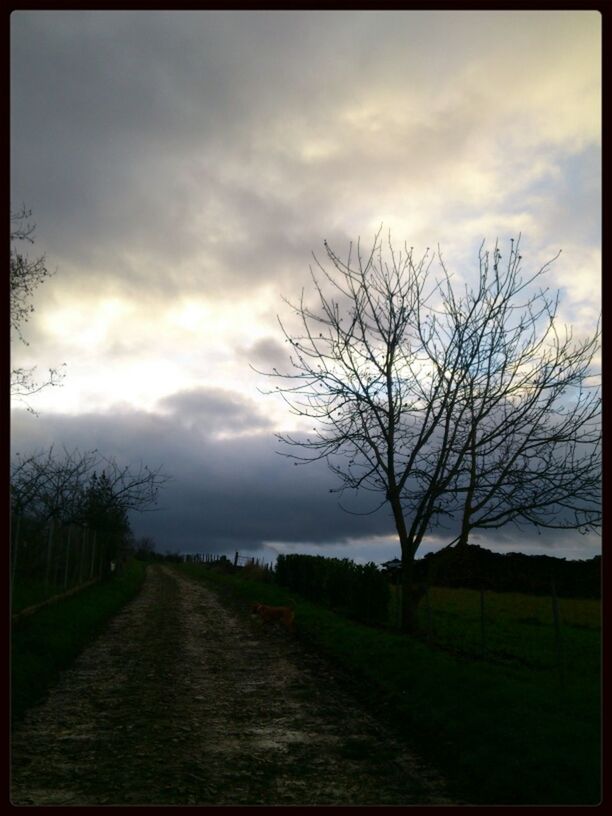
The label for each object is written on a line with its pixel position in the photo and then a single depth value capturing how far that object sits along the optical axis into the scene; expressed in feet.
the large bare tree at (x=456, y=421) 49.98
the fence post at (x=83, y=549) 82.05
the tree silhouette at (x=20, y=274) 48.24
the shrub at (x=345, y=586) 75.41
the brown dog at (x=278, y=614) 58.59
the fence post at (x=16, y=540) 47.66
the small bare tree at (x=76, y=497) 78.64
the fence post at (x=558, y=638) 36.32
